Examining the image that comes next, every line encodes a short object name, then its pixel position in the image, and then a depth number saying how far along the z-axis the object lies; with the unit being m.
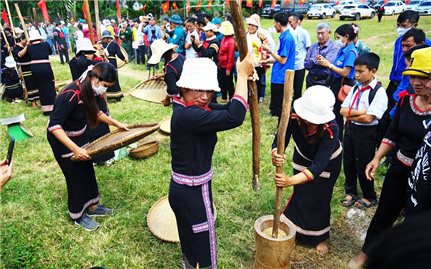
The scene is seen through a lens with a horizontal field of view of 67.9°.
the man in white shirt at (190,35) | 8.56
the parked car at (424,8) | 24.27
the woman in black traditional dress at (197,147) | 2.17
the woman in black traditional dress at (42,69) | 7.16
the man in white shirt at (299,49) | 6.63
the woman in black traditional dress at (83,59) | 5.87
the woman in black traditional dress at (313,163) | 2.75
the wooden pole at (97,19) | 6.13
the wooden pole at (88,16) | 5.58
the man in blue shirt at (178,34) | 9.76
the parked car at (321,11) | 28.77
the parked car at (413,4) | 26.41
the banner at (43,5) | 12.91
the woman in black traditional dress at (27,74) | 8.12
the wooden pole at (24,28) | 8.42
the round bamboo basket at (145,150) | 5.27
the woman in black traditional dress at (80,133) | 3.25
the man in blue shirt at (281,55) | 5.99
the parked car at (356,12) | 26.55
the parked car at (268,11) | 30.30
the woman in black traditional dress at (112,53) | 8.13
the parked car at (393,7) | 28.89
